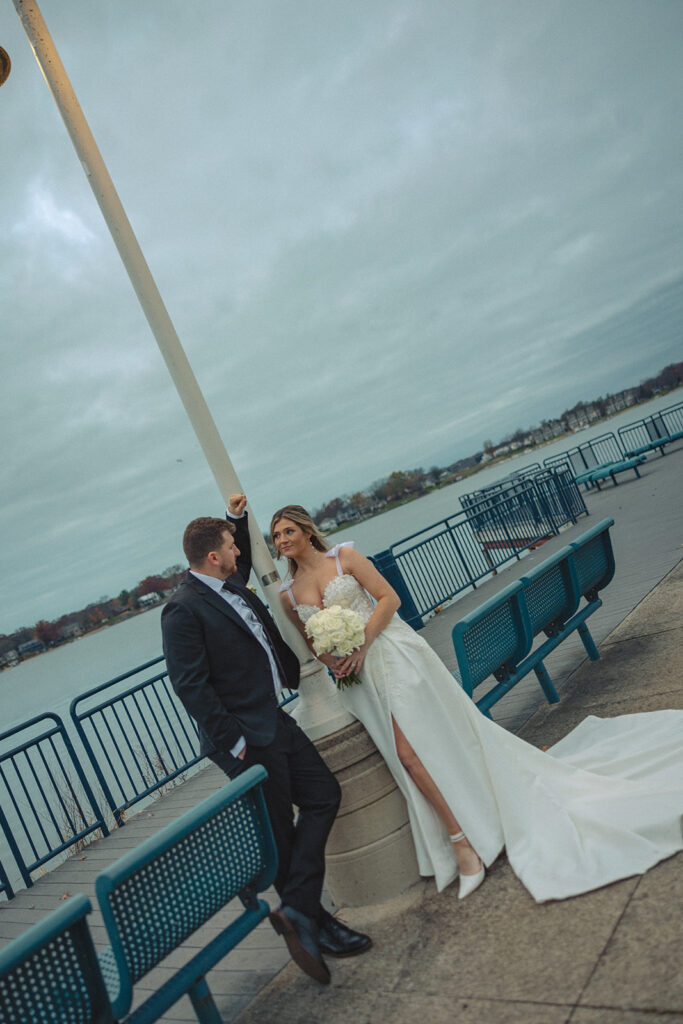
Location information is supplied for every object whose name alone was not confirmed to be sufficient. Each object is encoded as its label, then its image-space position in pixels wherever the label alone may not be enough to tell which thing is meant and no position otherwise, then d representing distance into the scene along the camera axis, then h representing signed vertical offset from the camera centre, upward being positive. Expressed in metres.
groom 3.42 -0.68
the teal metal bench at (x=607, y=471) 23.12 -1.92
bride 3.44 -1.58
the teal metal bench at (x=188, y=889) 2.62 -1.10
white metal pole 4.33 +1.65
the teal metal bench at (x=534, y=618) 4.97 -1.26
